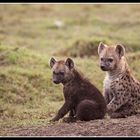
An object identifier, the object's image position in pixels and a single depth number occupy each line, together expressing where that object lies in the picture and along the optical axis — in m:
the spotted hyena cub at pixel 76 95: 18.75
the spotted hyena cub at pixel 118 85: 19.97
